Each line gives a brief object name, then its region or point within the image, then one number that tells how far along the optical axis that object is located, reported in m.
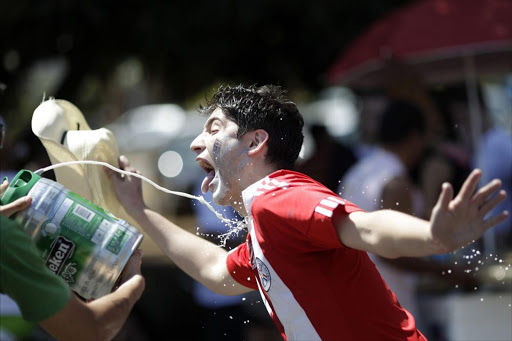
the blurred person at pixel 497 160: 11.52
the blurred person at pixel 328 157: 11.52
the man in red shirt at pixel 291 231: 4.08
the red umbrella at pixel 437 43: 12.78
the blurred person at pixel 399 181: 8.68
